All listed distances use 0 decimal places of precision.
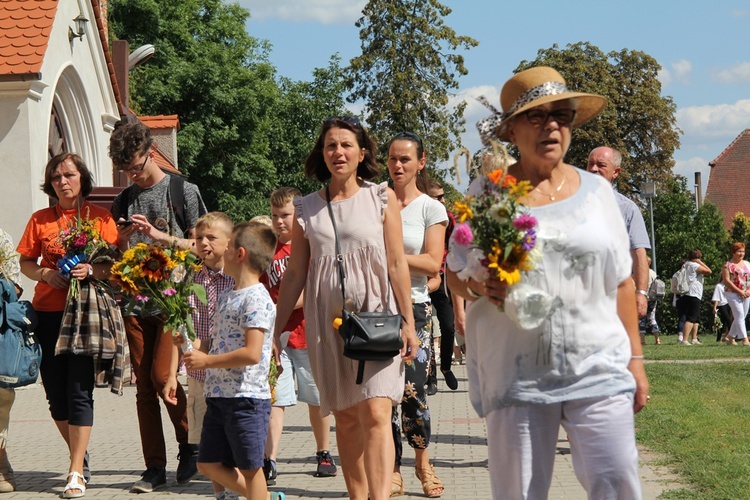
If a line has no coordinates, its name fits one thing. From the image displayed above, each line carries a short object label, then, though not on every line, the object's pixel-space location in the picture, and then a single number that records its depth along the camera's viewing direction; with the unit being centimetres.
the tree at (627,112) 5006
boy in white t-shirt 580
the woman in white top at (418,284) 724
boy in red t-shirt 798
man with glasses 759
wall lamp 1934
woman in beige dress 586
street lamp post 3438
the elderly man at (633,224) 777
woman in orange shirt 763
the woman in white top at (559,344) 382
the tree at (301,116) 5369
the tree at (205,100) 4472
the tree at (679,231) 4303
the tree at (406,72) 4775
